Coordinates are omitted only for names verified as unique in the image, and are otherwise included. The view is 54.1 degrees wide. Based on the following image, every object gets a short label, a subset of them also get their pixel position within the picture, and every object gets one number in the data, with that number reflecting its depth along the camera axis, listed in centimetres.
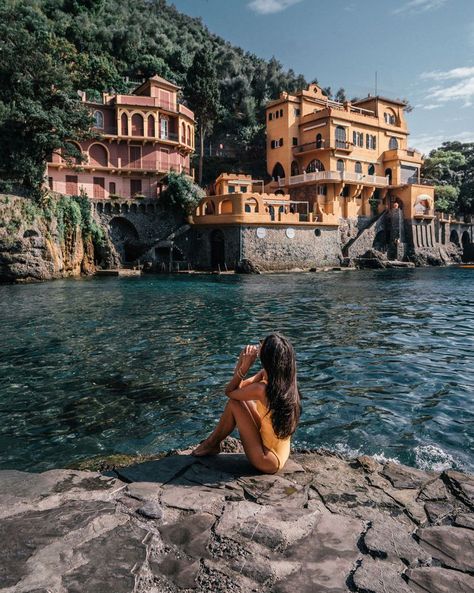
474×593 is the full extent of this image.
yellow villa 4953
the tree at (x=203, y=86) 4966
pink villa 4338
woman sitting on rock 443
